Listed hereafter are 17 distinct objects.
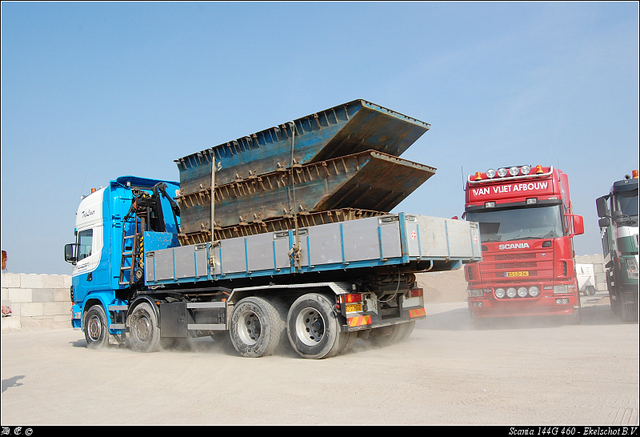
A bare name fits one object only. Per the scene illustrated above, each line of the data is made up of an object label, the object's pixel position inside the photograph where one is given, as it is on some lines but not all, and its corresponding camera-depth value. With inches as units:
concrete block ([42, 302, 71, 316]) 1021.2
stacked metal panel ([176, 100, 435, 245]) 378.6
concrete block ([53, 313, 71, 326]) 1028.2
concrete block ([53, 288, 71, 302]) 1038.4
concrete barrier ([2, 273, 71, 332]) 967.6
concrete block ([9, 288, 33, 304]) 973.8
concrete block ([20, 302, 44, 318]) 992.2
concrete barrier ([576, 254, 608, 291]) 1402.6
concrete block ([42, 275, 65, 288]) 1021.7
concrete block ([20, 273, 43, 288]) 990.4
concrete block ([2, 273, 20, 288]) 965.8
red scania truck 488.4
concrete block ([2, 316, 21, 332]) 941.8
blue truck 358.6
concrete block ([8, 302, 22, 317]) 972.6
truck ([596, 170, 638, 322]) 494.3
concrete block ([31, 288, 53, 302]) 1008.9
